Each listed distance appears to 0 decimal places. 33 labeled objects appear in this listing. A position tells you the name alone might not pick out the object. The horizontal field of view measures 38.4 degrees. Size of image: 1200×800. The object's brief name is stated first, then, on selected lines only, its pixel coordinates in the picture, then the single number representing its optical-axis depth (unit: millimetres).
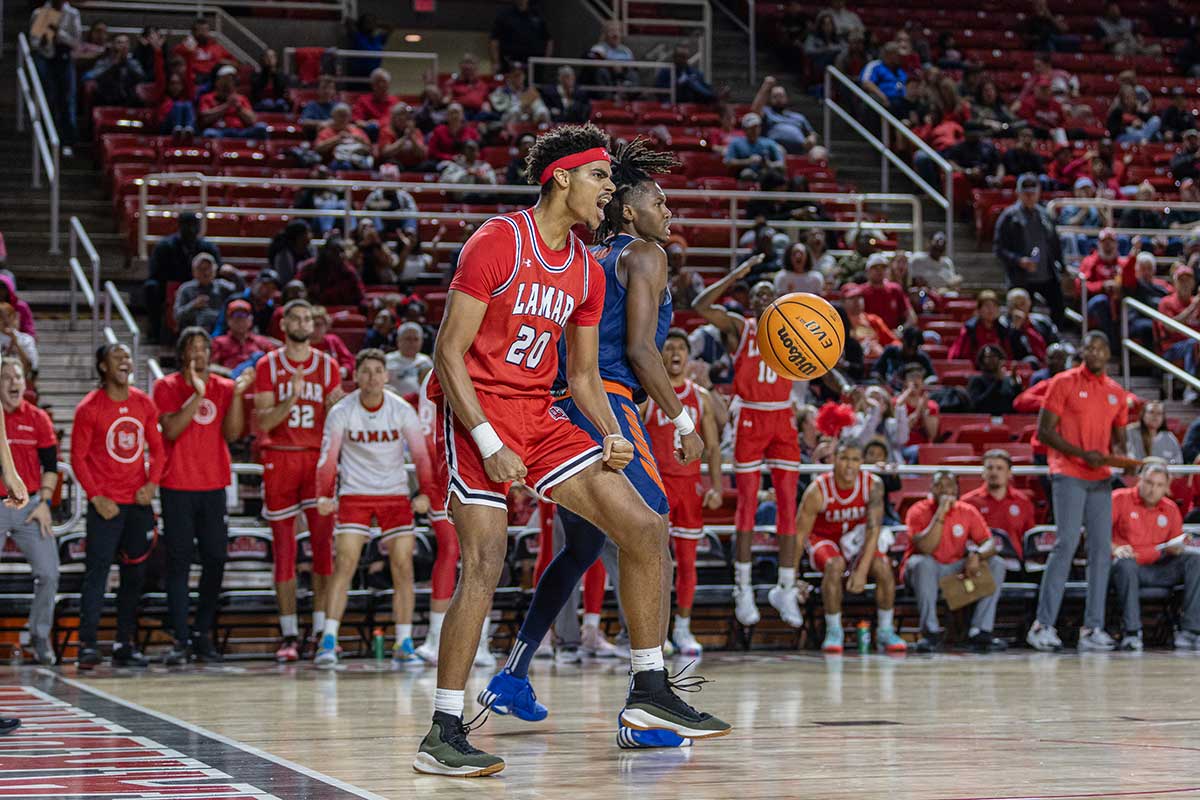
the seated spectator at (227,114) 18203
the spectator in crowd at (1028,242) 16625
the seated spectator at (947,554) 11828
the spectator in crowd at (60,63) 18562
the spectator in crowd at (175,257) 14555
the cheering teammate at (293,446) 10797
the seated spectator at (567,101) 19391
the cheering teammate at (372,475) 10484
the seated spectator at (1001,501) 12359
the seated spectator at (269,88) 19156
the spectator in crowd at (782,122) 20203
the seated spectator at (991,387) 14625
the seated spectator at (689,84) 21250
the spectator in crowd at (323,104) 18828
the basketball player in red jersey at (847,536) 11570
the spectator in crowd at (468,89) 19969
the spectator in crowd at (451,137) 18359
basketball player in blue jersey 6457
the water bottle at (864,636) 11586
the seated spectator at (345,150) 17625
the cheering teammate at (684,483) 10672
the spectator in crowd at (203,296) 13562
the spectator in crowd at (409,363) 12602
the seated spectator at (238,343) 12656
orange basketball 7941
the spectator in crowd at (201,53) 18869
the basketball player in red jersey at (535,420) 5301
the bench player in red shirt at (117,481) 10438
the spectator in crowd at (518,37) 22000
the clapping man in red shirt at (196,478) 10602
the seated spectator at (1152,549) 12211
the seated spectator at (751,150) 19000
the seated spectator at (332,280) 14570
